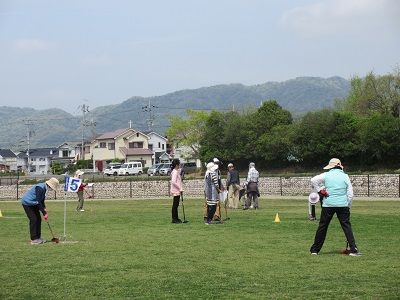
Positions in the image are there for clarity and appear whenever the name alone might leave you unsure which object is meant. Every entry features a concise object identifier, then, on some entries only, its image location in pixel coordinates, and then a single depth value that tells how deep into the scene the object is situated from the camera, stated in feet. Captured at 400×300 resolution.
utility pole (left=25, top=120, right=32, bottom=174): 474.33
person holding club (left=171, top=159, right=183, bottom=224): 64.49
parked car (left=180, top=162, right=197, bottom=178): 255.50
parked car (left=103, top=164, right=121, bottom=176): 261.44
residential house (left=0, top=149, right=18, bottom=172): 489.30
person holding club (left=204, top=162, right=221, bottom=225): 62.39
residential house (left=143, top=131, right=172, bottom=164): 418.14
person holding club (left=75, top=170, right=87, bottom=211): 90.18
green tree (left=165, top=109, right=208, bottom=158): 327.47
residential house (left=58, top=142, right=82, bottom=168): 460.55
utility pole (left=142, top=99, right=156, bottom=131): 437.79
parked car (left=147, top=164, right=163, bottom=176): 246.27
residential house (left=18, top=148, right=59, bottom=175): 481.87
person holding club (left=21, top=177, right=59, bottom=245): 46.65
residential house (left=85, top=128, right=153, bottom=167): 348.18
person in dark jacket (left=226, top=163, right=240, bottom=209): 85.30
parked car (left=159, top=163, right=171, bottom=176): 240.53
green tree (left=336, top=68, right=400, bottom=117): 243.19
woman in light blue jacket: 38.55
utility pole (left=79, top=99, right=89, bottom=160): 372.99
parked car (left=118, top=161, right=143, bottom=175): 262.88
